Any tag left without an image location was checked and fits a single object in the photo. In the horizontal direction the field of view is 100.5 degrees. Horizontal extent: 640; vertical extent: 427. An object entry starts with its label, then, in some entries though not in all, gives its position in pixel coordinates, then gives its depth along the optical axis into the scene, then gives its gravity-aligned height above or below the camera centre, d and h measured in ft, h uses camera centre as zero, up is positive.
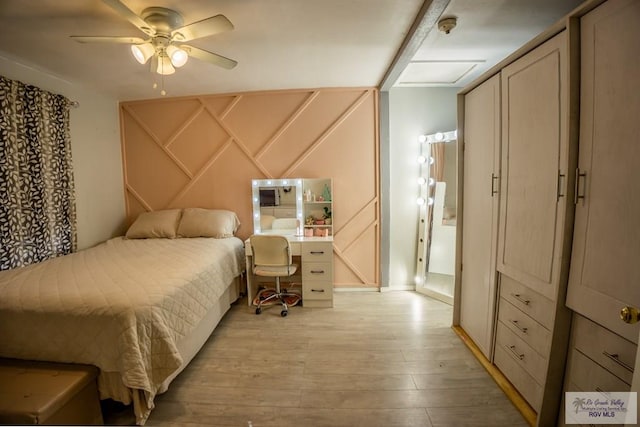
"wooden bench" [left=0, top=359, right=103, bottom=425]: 3.84 -3.09
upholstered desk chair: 8.57 -2.16
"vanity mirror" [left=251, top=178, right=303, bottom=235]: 10.37 -0.64
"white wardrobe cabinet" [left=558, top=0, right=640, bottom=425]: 3.26 -0.21
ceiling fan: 5.10 +3.13
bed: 4.58 -2.35
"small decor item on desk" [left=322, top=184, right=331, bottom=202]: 10.34 -0.20
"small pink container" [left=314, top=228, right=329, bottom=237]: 10.07 -1.64
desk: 9.11 -2.74
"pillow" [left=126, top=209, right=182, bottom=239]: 9.84 -1.30
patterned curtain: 6.94 +0.43
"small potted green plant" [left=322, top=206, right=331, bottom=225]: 10.43 -1.04
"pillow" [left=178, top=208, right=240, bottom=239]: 9.74 -1.21
